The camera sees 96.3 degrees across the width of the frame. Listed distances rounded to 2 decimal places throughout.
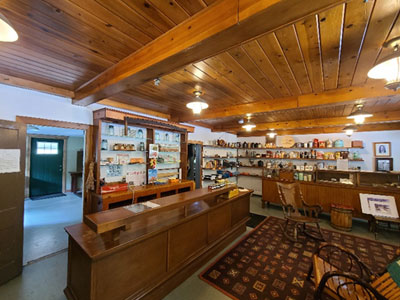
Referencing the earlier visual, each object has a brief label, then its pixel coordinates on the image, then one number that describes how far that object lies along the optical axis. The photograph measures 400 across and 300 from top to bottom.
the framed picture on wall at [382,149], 5.29
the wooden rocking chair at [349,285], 1.43
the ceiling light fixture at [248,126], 4.58
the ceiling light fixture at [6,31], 1.09
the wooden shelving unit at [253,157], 6.13
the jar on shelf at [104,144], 3.61
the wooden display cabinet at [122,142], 3.33
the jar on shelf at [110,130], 3.71
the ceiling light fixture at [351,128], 4.64
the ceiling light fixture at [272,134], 6.61
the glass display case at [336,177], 4.54
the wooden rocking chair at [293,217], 3.46
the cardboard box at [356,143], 5.59
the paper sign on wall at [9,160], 2.22
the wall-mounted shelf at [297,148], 5.95
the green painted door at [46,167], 6.49
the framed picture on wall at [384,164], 5.20
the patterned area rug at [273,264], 2.18
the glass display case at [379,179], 4.28
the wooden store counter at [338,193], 4.12
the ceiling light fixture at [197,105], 2.88
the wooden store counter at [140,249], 1.61
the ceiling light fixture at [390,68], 1.51
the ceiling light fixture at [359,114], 3.13
